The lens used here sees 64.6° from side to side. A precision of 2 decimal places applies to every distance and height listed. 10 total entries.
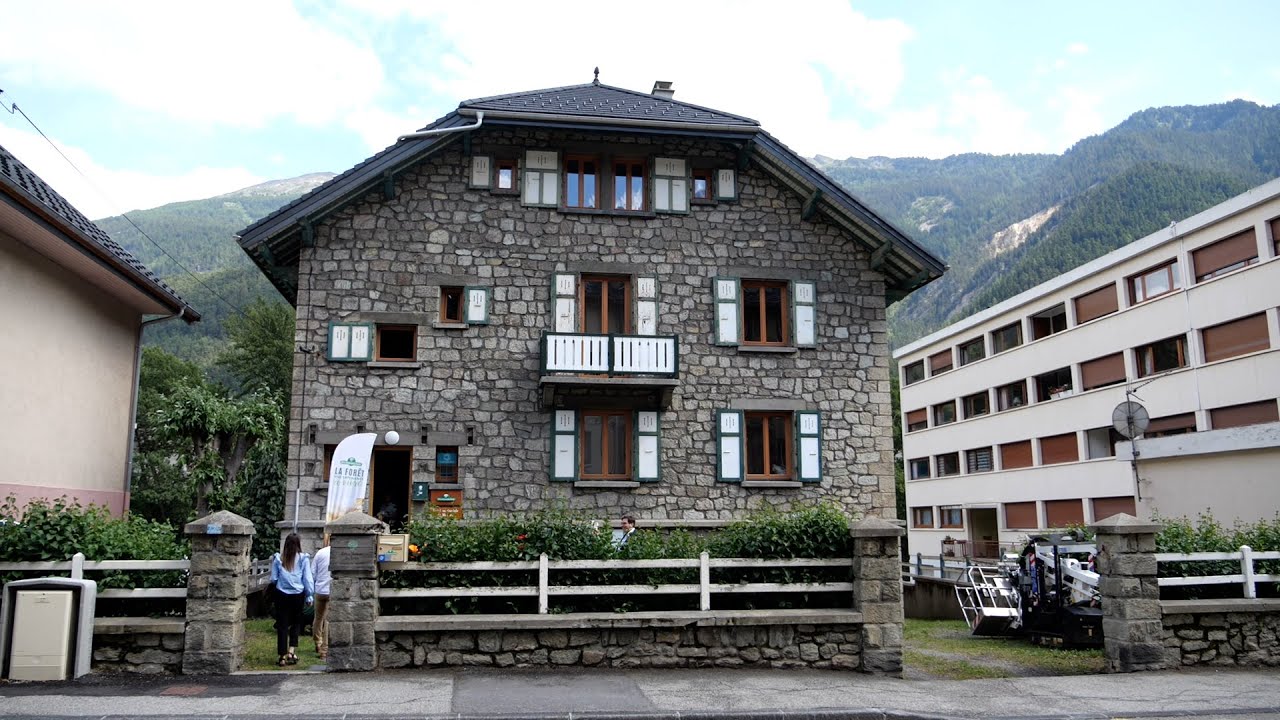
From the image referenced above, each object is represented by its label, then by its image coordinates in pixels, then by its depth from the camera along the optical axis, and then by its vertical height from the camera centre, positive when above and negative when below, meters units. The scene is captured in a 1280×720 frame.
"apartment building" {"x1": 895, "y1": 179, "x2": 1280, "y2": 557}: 23.47 +4.77
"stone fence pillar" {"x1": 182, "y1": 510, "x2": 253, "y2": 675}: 9.88 -0.63
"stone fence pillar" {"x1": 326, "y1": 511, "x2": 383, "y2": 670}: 10.17 -0.65
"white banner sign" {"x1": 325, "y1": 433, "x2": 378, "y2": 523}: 15.48 +0.82
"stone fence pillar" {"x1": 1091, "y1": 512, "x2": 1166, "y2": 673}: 11.34 -0.79
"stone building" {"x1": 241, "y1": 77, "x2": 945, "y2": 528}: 17.94 +3.96
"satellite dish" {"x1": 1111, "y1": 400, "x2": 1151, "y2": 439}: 17.88 +1.90
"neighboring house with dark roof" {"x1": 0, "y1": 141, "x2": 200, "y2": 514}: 14.18 +2.98
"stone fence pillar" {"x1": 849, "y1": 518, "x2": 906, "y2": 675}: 10.94 -0.70
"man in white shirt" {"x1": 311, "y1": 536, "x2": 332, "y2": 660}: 11.86 -0.79
